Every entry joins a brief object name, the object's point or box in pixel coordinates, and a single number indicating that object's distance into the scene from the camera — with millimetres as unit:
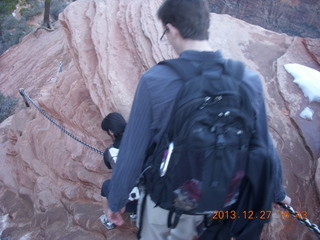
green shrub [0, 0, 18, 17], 11438
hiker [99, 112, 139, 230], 2547
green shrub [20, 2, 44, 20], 15359
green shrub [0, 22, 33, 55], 12966
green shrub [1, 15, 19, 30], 14352
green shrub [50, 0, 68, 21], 14883
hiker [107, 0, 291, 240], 1298
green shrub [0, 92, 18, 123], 7340
